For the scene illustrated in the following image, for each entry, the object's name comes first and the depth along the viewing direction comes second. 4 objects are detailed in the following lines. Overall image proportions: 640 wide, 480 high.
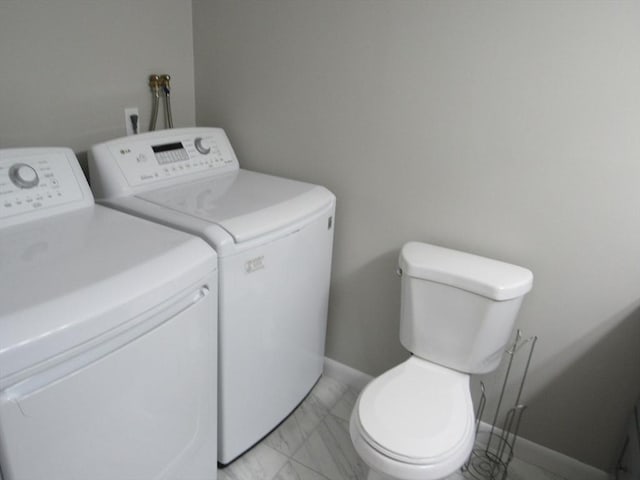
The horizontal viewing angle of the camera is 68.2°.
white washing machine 1.40
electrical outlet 1.82
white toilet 1.28
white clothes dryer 0.88
